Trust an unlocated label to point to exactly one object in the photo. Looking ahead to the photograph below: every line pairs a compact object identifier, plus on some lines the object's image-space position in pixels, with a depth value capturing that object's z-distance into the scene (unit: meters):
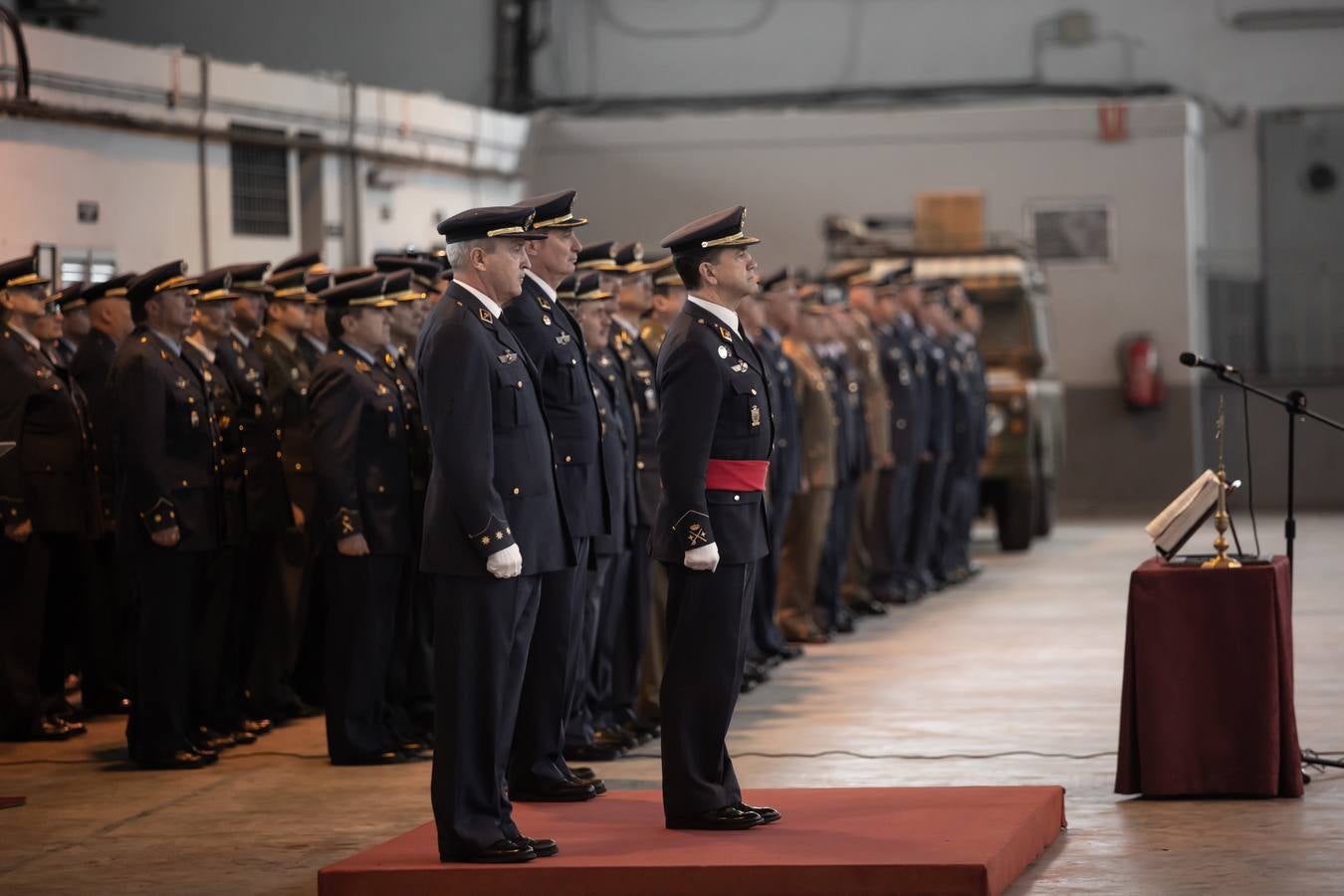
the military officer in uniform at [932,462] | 23.91
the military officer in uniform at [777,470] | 18.15
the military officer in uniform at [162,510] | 13.83
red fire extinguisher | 34.06
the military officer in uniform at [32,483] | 15.17
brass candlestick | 12.02
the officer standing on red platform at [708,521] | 10.63
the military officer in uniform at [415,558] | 14.50
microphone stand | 12.17
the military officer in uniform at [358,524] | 13.78
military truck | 27.75
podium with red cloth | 11.88
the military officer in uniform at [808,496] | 19.85
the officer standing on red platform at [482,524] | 9.85
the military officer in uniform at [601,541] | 13.32
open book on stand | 12.21
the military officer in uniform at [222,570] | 14.54
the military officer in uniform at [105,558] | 15.99
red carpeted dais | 9.59
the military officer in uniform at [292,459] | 15.26
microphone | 12.34
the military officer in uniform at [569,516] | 11.56
